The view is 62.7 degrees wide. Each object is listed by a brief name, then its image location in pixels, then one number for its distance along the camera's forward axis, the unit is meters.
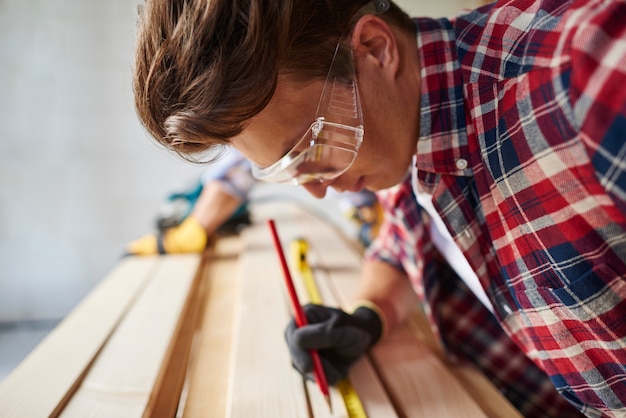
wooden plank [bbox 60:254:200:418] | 1.03
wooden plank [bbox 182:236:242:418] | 1.09
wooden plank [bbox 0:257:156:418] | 1.01
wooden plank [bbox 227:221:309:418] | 1.04
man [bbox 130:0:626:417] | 0.75
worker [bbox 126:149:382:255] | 2.12
